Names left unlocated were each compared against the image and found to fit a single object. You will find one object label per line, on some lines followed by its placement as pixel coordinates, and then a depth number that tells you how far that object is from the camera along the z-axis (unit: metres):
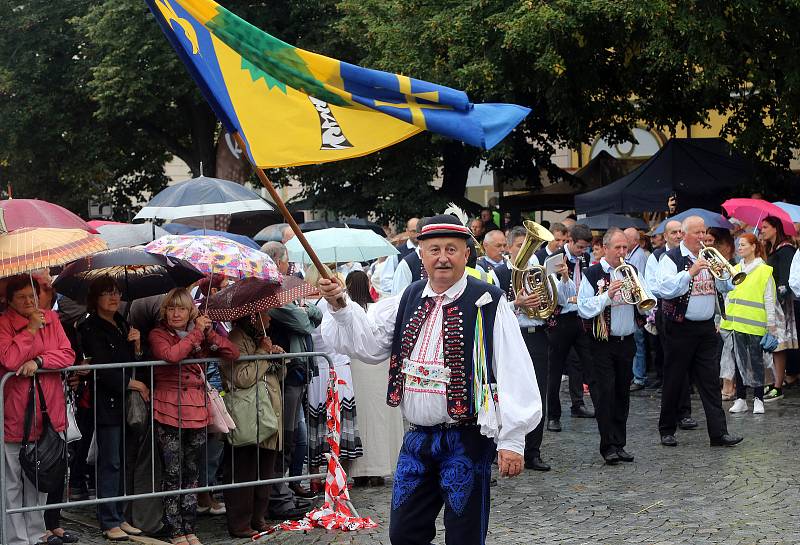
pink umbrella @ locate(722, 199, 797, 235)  14.52
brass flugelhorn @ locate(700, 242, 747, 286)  10.59
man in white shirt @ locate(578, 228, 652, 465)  10.30
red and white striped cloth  8.14
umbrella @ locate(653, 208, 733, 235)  16.39
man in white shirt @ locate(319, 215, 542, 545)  5.61
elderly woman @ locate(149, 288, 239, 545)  7.85
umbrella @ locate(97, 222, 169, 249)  10.97
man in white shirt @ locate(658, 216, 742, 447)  10.65
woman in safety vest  13.26
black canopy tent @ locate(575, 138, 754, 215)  19.55
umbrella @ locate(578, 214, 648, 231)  19.50
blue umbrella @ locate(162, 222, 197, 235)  13.36
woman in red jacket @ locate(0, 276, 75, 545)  7.20
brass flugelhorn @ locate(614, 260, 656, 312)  10.32
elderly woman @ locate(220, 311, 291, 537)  8.12
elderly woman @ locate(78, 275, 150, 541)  7.78
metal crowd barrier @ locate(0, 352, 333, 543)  7.11
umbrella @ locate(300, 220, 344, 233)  20.13
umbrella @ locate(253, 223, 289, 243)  18.77
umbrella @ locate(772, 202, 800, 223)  16.06
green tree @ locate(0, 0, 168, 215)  30.67
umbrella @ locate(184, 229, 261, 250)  10.05
